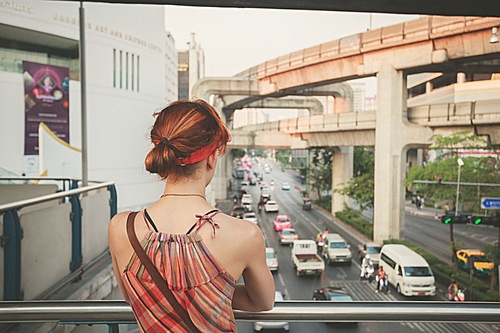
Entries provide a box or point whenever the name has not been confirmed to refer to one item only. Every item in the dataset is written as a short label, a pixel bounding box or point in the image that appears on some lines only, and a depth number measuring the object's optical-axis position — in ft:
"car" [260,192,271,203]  131.60
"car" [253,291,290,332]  36.01
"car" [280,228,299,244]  73.77
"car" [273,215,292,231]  84.64
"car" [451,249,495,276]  53.62
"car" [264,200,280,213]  113.42
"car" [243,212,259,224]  91.48
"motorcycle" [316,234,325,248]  68.47
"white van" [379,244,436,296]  45.96
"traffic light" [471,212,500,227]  37.63
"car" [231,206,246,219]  94.36
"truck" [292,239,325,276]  55.31
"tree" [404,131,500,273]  54.29
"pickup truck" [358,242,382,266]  58.49
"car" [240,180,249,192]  181.10
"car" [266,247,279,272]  55.47
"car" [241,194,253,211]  112.88
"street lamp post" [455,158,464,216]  53.43
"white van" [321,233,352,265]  60.75
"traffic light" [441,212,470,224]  42.63
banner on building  74.79
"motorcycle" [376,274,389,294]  48.26
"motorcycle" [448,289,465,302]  40.81
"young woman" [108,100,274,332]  3.83
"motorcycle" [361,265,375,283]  52.65
